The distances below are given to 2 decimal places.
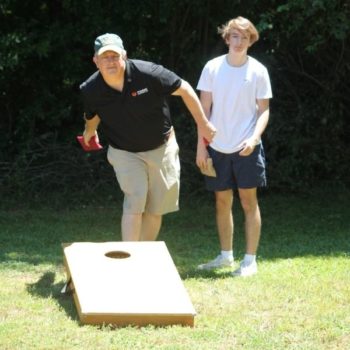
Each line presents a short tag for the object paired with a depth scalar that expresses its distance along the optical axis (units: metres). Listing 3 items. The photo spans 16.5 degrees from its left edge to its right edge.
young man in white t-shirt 8.40
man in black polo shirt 7.96
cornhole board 6.75
